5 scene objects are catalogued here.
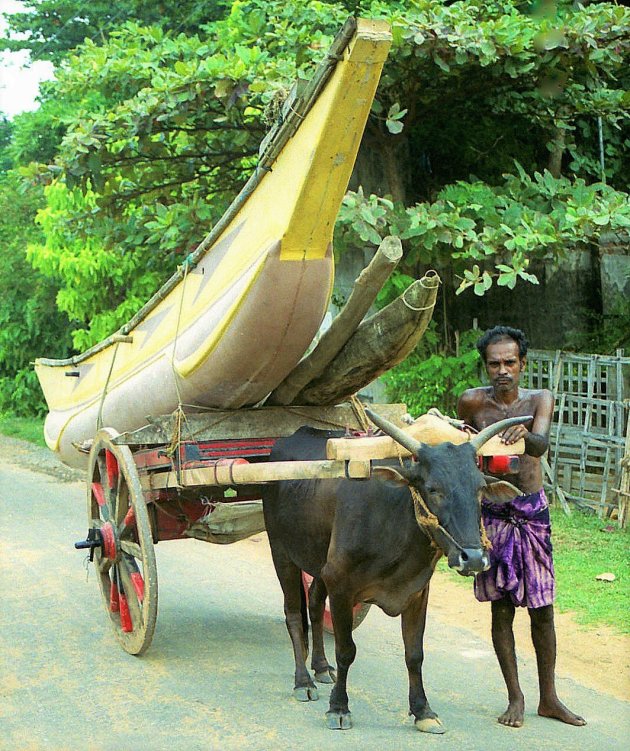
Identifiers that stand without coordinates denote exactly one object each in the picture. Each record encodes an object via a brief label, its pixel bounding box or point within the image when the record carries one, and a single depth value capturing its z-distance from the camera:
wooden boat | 4.55
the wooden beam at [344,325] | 4.89
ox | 3.97
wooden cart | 5.25
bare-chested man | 4.41
